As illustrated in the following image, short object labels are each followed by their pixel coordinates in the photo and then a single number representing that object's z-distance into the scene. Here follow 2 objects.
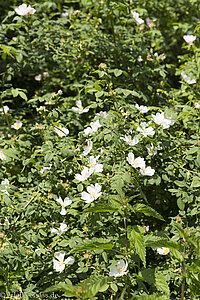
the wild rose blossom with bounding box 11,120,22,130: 2.69
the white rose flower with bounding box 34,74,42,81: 3.06
